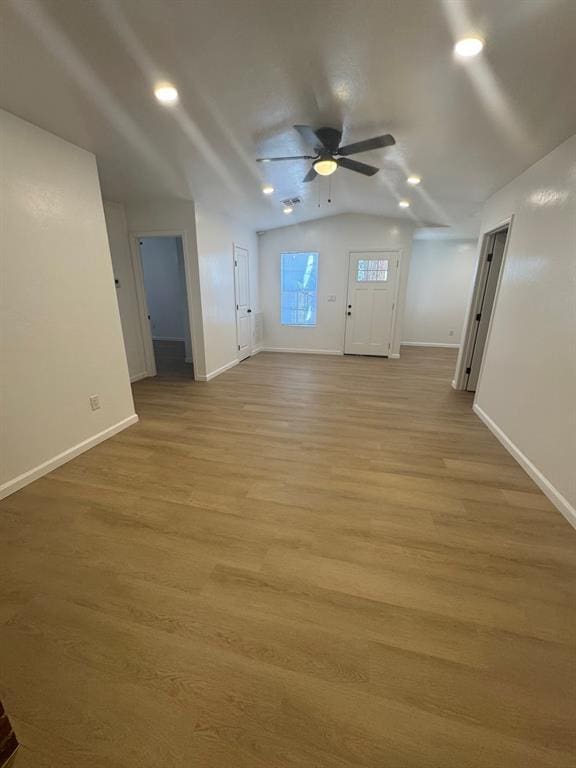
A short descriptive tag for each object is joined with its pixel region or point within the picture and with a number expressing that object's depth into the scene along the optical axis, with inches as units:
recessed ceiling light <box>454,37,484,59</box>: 59.6
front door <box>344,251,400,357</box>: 238.7
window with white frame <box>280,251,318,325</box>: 253.4
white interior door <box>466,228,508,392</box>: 150.4
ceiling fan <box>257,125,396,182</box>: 92.7
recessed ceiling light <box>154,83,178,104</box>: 74.1
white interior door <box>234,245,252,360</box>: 221.0
